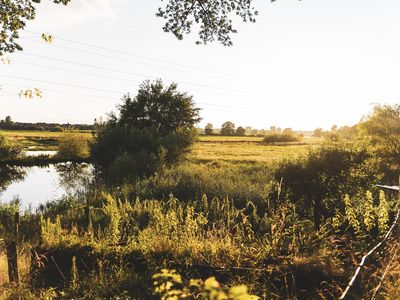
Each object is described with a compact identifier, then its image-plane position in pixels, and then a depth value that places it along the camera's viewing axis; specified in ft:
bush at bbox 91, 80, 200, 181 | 93.97
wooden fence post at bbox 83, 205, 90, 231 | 46.47
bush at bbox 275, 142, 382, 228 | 37.88
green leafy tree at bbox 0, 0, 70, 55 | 24.56
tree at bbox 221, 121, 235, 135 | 405.18
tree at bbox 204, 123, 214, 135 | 405.18
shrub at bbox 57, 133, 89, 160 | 167.94
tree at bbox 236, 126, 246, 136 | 405.59
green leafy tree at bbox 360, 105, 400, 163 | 112.98
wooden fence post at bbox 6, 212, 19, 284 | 23.66
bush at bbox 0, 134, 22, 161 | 155.18
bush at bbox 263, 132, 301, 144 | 285.70
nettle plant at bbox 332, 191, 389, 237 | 22.07
